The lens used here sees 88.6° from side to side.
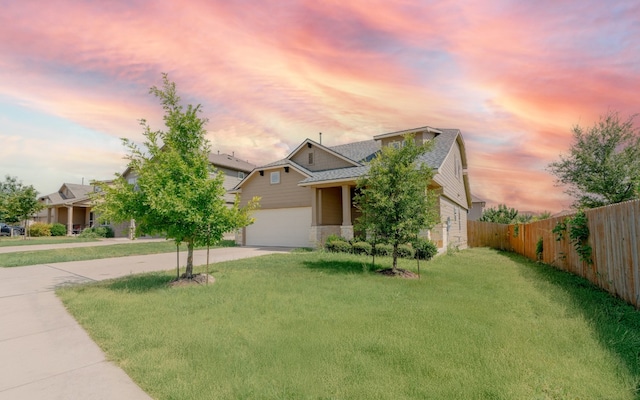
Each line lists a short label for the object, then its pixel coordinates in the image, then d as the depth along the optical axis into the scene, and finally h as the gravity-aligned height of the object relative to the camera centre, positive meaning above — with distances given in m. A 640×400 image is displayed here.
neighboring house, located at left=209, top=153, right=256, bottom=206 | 31.78 +5.13
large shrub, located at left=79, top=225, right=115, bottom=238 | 30.41 -1.19
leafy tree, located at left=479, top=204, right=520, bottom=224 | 36.16 +0.04
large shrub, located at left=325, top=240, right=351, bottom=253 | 15.31 -1.41
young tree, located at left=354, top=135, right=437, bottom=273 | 10.35 +0.56
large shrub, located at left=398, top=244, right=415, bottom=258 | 13.62 -1.49
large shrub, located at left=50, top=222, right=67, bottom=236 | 33.59 -0.94
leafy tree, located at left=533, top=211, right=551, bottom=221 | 24.73 -0.08
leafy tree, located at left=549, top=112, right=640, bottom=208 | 19.33 +2.92
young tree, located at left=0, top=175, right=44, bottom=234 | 31.38 +1.53
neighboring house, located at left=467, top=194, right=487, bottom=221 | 47.50 +1.15
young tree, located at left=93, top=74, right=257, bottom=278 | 8.22 +0.76
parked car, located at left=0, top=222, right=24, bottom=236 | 36.62 -1.06
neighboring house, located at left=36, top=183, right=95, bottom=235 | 34.72 +1.32
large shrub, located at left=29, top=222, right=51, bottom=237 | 33.03 -0.98
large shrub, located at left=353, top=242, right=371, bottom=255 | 14.63 -1.42
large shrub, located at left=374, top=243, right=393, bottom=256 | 14.07 -1.46
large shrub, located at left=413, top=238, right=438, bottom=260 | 13.39 -1.45
